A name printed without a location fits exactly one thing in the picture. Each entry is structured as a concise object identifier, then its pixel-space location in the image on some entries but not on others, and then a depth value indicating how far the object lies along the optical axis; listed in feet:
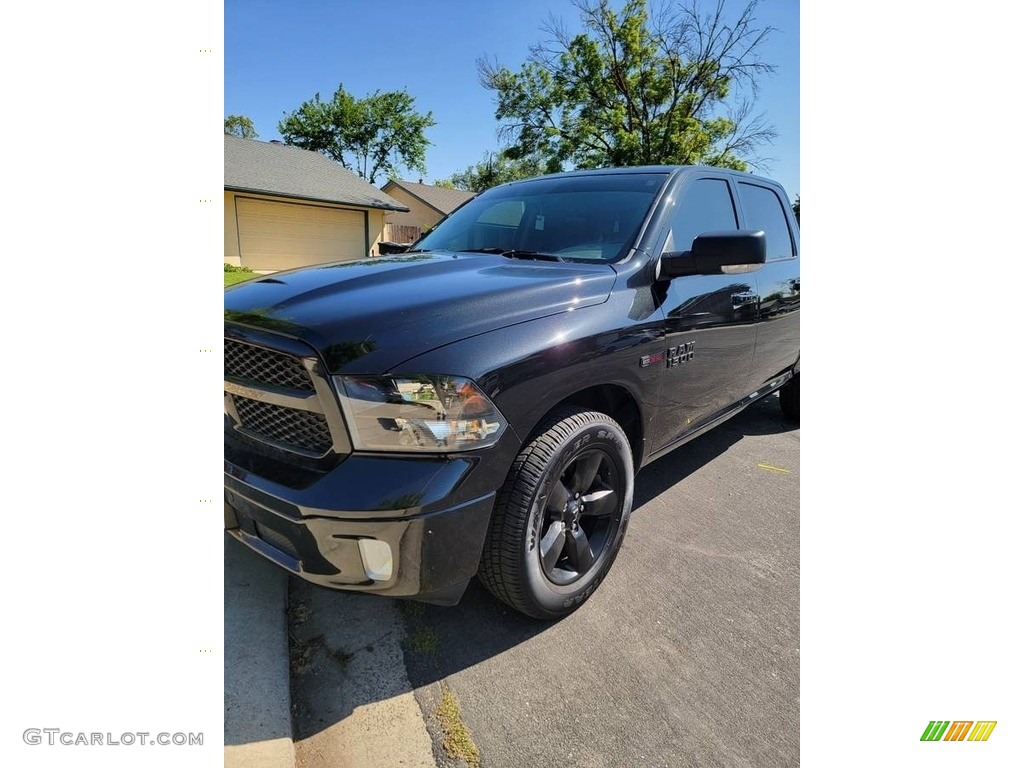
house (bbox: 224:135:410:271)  60.44
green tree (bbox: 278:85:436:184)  125.29
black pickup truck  5.47
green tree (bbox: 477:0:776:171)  57.00
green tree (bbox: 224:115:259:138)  163.43
